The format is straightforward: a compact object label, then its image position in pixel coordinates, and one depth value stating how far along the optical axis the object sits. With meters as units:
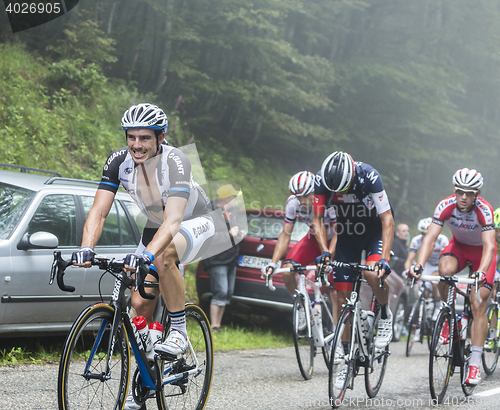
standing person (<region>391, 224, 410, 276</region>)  11.69
